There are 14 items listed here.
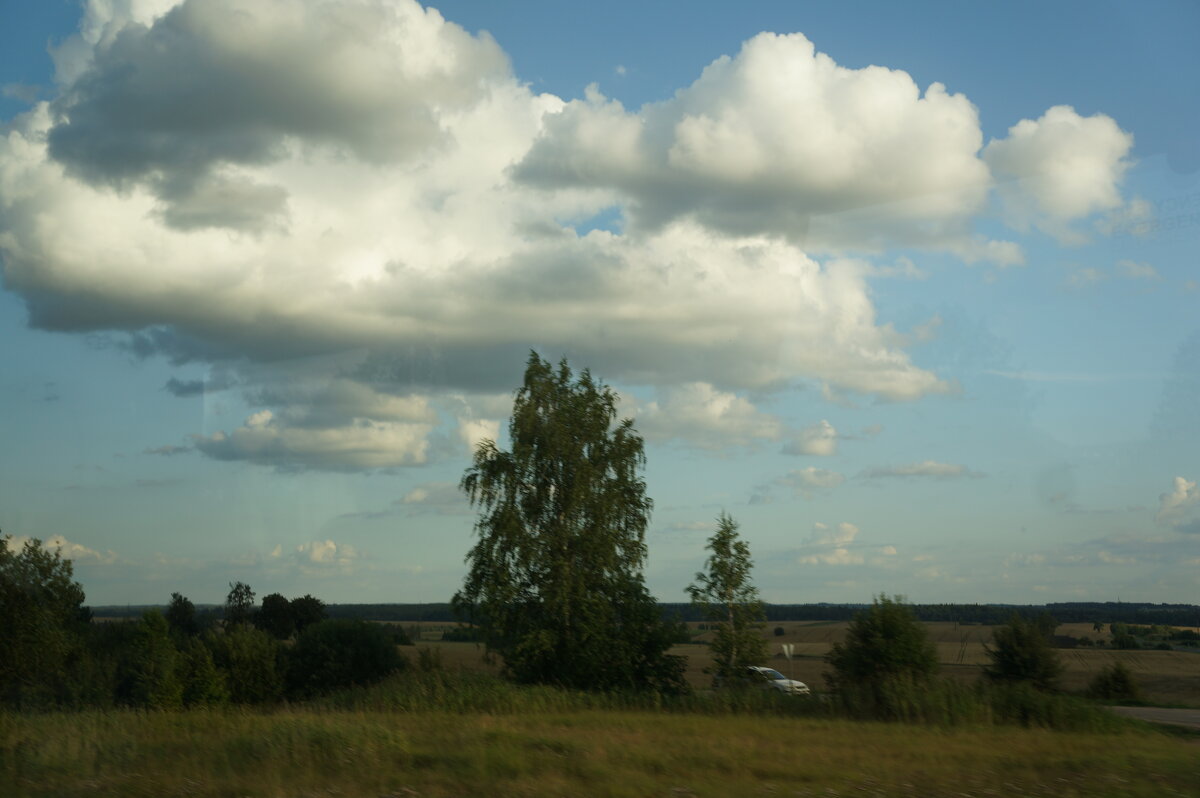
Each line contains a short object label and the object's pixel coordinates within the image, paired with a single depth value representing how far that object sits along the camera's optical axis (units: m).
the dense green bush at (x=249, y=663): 63.28
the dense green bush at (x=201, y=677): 56.95
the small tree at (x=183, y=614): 107.99
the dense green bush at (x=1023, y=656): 35.84
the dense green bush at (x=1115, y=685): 42.19
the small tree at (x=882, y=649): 29.05
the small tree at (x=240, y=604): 116.94
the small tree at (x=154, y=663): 52.75
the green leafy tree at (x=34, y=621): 51.91
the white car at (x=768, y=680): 31.19
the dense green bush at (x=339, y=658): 63.53
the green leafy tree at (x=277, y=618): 114.50
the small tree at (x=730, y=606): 33.66
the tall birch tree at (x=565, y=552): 34.78
